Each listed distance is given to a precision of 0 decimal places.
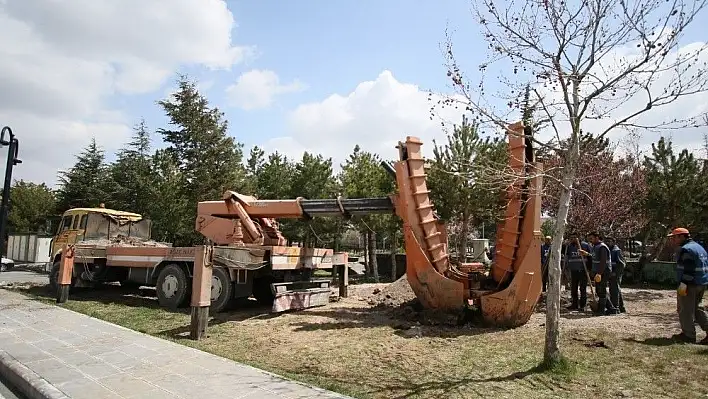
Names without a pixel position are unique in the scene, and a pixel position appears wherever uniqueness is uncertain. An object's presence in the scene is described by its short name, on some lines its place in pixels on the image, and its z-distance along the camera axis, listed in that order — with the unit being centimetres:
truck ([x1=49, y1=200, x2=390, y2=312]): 1098
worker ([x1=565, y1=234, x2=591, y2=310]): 1138
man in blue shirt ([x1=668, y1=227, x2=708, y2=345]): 779
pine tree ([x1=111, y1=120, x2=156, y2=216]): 2623
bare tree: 622
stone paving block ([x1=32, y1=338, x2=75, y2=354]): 773
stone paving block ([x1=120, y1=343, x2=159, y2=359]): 726
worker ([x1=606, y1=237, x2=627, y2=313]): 1085
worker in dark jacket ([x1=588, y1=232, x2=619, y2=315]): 1062
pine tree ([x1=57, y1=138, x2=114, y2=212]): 3193
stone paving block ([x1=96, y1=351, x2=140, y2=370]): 671
